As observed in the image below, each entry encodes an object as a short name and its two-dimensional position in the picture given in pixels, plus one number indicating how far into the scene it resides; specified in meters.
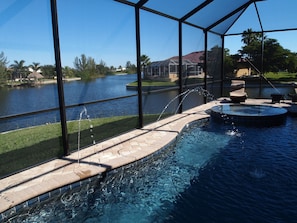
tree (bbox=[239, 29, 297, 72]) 26.42
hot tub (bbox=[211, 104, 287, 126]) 6.41
